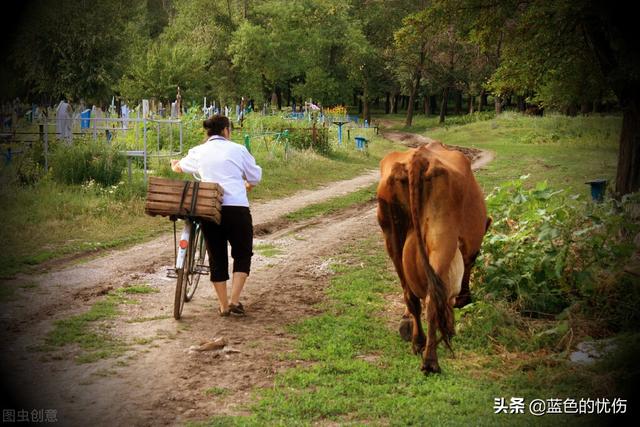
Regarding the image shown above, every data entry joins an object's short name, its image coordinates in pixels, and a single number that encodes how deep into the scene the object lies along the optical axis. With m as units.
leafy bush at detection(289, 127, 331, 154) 26.03
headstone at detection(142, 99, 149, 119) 17.12
